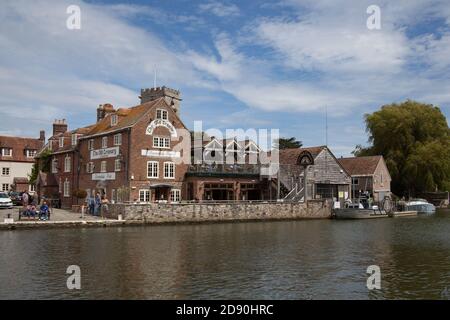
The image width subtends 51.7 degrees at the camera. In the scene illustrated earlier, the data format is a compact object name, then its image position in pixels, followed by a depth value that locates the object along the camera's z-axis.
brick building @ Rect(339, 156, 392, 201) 66.62
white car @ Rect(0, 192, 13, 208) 42.09
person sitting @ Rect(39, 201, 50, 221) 34.47
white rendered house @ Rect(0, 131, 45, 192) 65.81
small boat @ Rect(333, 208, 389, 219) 50.56
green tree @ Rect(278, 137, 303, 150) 90.47
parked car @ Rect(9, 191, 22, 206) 48.93
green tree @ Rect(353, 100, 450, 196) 66.25
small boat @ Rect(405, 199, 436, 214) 62.50
